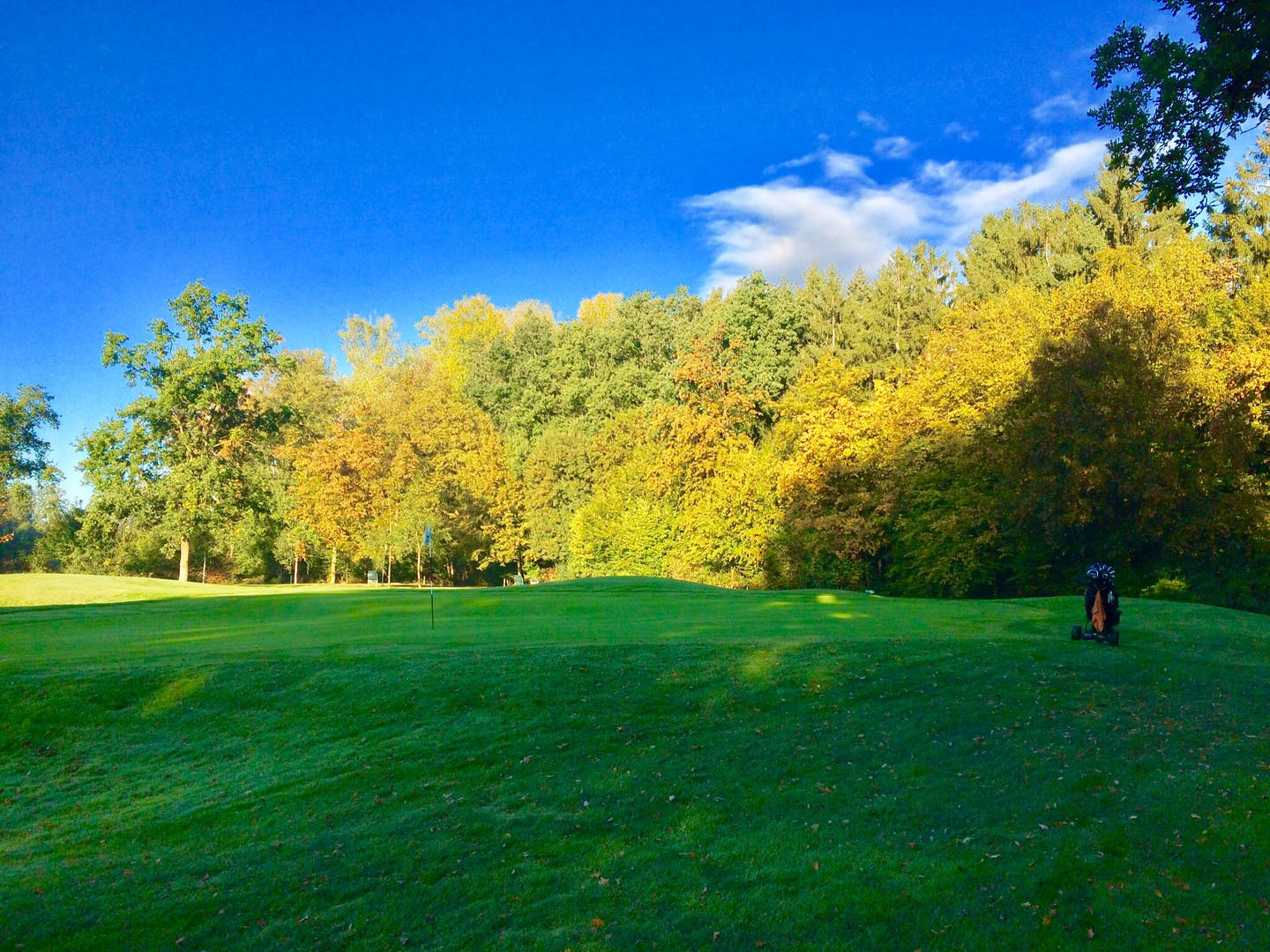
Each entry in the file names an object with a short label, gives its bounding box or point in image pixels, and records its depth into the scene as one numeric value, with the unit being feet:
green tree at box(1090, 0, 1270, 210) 34.88
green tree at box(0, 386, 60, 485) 174.81
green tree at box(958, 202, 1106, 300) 155.63
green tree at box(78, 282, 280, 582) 167.84
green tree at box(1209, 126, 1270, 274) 138.72
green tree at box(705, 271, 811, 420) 177.17
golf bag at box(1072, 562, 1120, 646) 46.73
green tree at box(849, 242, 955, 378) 181.78
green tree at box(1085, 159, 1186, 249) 150.20
